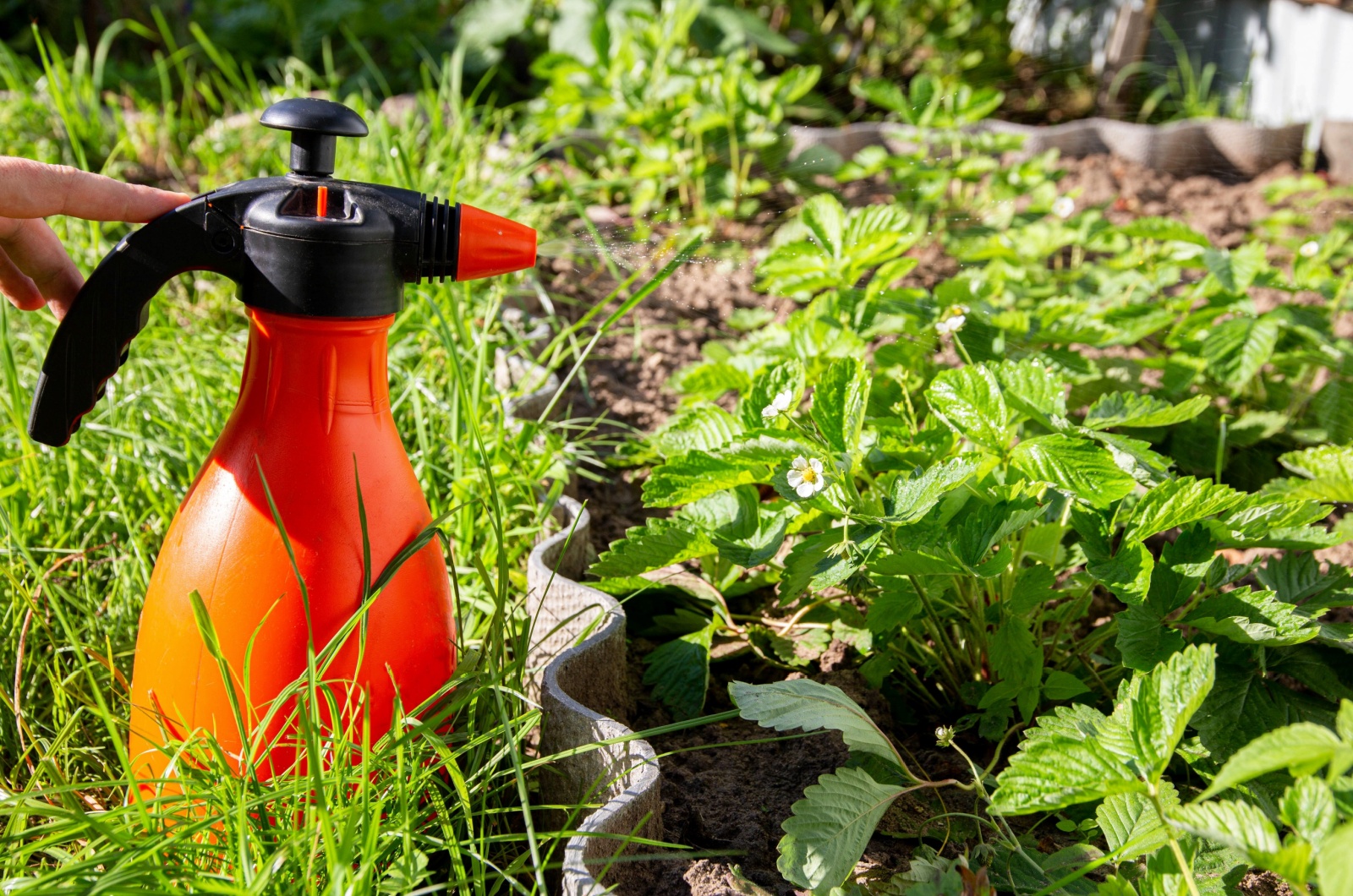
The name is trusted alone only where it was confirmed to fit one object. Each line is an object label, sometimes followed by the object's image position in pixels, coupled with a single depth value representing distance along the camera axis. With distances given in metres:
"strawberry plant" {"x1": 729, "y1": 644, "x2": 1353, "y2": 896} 0.69
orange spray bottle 0.89
